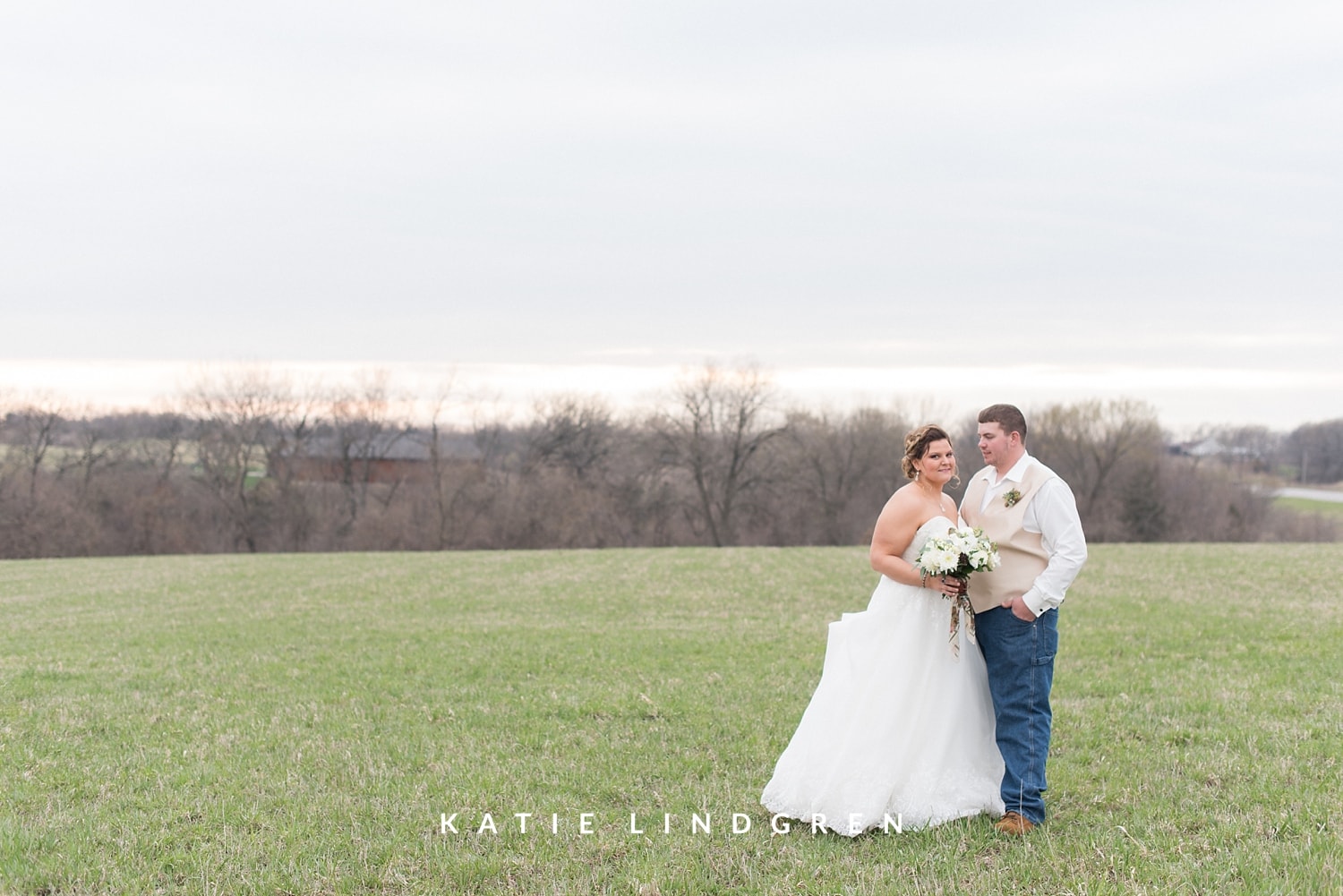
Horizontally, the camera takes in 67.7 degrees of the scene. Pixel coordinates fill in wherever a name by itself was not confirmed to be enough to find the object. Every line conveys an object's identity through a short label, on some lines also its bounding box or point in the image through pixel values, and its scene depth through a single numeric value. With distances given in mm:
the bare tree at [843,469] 70312
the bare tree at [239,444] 63969
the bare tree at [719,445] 71750
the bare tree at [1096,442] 69188
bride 6301
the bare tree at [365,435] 69500
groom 6172
